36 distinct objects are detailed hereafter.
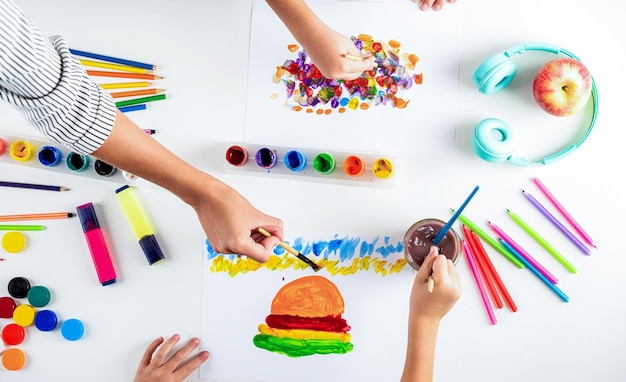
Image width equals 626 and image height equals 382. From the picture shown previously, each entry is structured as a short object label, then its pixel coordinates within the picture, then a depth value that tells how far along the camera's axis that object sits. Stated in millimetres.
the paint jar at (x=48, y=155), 1115
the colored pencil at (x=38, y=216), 1143
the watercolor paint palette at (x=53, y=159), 1116
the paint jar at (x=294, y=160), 1059
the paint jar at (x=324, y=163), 1053
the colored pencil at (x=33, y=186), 1141
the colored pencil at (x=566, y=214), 1037
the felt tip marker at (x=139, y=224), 1105
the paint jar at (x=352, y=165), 1049
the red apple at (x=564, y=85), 991
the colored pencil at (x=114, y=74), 1127
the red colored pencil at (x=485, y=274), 1042
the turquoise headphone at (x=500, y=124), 1006
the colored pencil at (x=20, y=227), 1150
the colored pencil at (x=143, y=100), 1120
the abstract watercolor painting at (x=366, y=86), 1066
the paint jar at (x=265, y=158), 1065
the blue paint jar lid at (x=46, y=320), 1127
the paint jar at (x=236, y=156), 1077
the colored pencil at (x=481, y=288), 1040
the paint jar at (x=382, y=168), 1048
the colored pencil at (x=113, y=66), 1128
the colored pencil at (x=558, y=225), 1036
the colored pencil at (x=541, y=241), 1036
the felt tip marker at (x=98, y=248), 1123
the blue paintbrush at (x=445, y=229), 927
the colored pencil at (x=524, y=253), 1037
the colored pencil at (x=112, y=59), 1123
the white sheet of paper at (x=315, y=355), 1062
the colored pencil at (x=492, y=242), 1042
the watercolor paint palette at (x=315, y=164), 1053
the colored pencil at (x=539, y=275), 1033
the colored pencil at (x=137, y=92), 1123
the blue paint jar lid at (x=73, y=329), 1128
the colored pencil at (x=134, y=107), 1121
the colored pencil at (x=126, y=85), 1126
